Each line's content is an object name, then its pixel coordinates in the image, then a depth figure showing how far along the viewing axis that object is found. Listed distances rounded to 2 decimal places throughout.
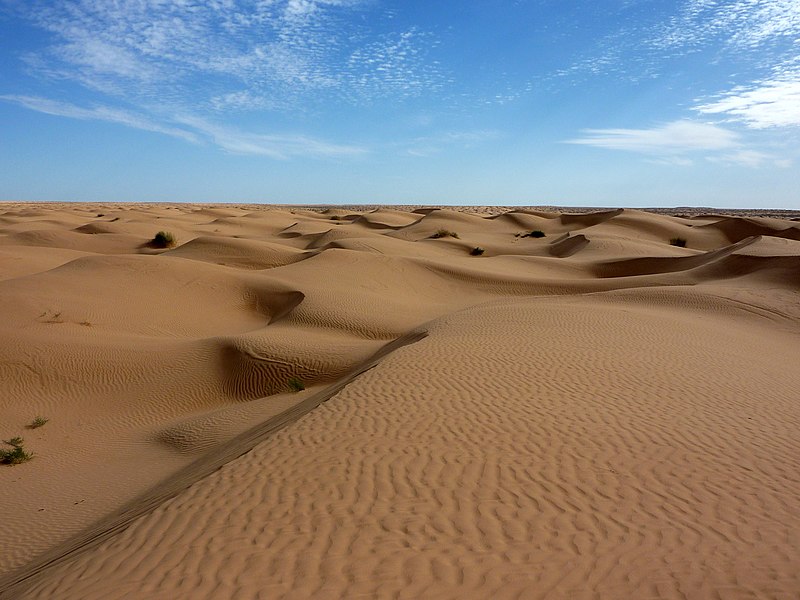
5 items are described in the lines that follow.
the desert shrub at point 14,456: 9.57
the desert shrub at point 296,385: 12.06
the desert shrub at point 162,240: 36.50
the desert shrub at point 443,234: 41.31
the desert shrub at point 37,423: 11.07
